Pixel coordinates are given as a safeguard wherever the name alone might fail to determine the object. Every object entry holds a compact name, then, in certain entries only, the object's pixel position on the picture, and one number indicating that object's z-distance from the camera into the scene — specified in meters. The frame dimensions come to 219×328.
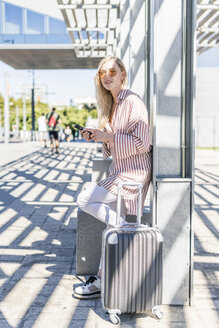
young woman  3.37
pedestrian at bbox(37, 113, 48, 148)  19.95
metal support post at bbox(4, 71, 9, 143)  28.03
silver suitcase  3.11
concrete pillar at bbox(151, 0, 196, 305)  3.48
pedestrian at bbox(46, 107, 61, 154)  16.62
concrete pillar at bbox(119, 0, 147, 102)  6.62
